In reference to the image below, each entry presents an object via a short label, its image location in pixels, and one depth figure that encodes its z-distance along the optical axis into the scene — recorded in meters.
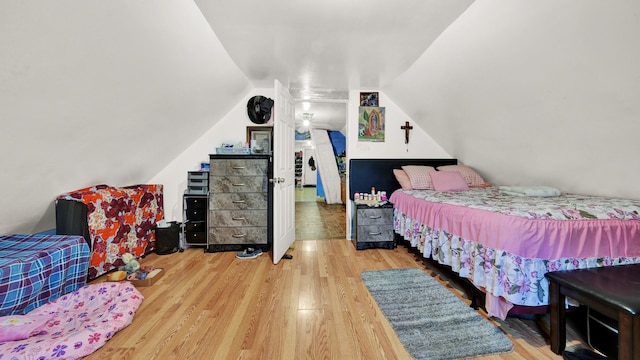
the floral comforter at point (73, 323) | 1.38
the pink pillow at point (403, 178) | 3.54
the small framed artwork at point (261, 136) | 3.78
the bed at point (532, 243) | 1.60
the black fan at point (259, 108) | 3.71
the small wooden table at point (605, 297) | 1.15
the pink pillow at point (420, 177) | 3.45
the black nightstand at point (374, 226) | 3.36
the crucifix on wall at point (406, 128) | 3.90
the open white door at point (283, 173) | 2.84
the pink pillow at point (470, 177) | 3.46
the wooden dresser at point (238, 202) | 3.24
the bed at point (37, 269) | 1.65
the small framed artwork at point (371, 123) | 3.85
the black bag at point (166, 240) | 3.20
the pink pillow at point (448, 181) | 3.19
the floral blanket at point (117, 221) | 2.47
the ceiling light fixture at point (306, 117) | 5.36
